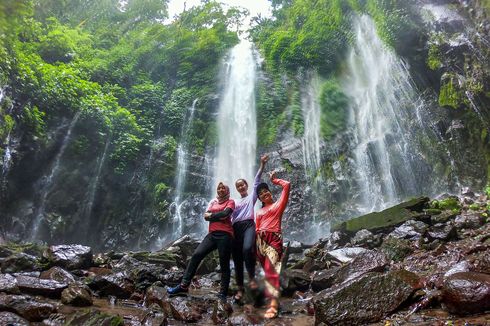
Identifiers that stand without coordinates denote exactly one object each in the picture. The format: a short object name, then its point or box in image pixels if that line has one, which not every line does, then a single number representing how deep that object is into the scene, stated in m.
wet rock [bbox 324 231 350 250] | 8.99
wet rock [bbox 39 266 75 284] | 5.87
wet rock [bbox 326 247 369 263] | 7.10
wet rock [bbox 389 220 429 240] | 7.76
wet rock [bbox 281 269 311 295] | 5.64
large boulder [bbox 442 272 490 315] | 3.34
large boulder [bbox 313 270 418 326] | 3.72
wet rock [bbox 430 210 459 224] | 8.51
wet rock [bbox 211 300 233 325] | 4.19
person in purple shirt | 4.85
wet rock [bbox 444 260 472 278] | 4.31
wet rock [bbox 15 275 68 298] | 4.88
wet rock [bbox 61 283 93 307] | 4.73
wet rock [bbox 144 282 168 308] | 4.85
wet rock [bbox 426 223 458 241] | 7.17
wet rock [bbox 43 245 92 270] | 7.05
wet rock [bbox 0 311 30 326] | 3.54
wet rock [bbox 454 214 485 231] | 7.95
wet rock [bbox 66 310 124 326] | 3.59
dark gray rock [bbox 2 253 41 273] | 6.56
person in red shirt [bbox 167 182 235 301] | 4.77
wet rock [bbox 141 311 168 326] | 4.04
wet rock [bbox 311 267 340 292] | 5.51
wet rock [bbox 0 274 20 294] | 4.59
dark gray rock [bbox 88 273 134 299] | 5.51
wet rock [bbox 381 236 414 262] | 6.65
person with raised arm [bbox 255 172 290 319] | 4.37
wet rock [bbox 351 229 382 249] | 8.24
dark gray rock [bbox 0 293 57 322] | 3.93
